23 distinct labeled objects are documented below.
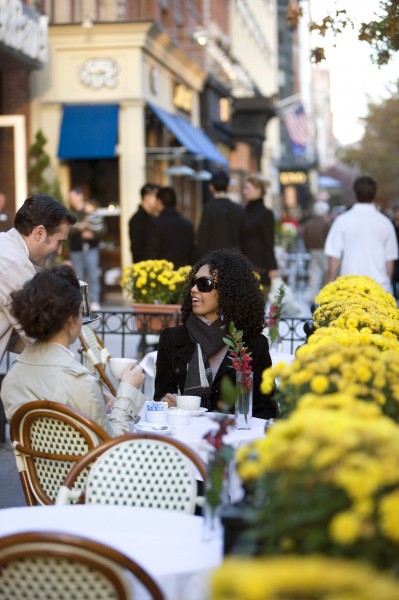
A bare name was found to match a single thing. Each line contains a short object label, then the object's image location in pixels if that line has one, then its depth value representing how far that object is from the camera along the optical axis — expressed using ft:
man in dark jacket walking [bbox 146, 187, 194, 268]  63.01
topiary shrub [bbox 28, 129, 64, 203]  104.24
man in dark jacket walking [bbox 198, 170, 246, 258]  61.86
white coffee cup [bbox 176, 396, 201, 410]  28.07
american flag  263.40
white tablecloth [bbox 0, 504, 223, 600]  15.87
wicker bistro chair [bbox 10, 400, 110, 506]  22.05
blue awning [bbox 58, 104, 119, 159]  108.00
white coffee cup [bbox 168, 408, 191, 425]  26.79
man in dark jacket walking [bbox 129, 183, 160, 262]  65.12
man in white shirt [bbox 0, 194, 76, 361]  28.96
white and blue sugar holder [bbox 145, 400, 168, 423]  27.52
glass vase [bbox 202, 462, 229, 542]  16.31
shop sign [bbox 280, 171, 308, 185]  326.45
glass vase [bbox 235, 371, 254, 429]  26.94
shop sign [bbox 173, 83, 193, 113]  141.29
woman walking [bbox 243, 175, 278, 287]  63.78
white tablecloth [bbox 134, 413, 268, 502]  24.83
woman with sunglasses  31.14
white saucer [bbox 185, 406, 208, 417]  27.94
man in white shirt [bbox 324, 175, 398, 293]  53.88
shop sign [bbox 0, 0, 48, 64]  84.68
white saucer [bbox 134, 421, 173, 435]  26.35
